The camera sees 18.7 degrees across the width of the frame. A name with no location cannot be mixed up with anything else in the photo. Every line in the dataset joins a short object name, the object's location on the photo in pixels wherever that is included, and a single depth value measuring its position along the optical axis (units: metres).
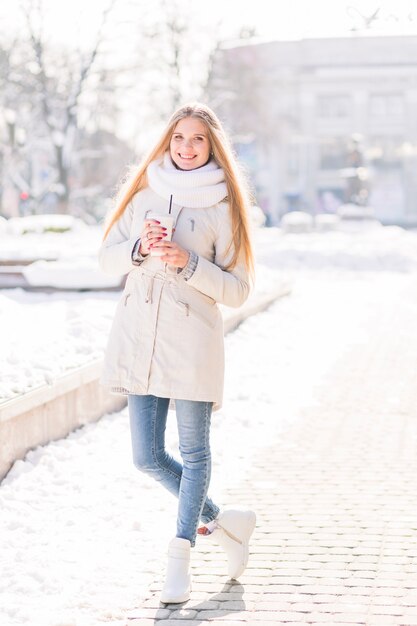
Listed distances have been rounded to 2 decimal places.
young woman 4.54
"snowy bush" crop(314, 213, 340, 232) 46.64
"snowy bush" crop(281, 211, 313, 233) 45.00
